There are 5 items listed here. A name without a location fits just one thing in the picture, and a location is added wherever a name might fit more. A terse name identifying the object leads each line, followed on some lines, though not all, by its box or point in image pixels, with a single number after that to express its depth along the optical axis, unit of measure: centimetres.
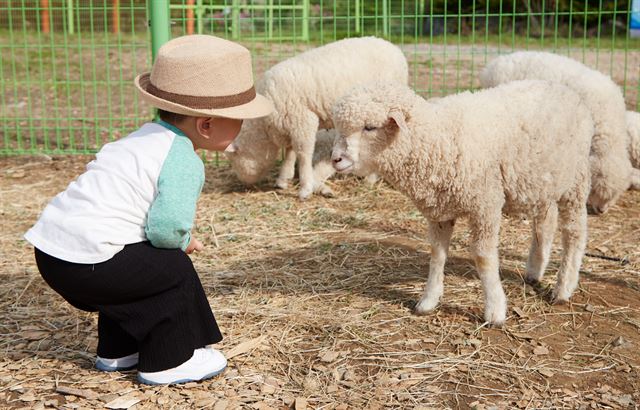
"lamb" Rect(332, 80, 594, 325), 374
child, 311
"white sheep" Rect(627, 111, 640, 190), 695
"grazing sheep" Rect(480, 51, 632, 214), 624
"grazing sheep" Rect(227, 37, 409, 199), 693
